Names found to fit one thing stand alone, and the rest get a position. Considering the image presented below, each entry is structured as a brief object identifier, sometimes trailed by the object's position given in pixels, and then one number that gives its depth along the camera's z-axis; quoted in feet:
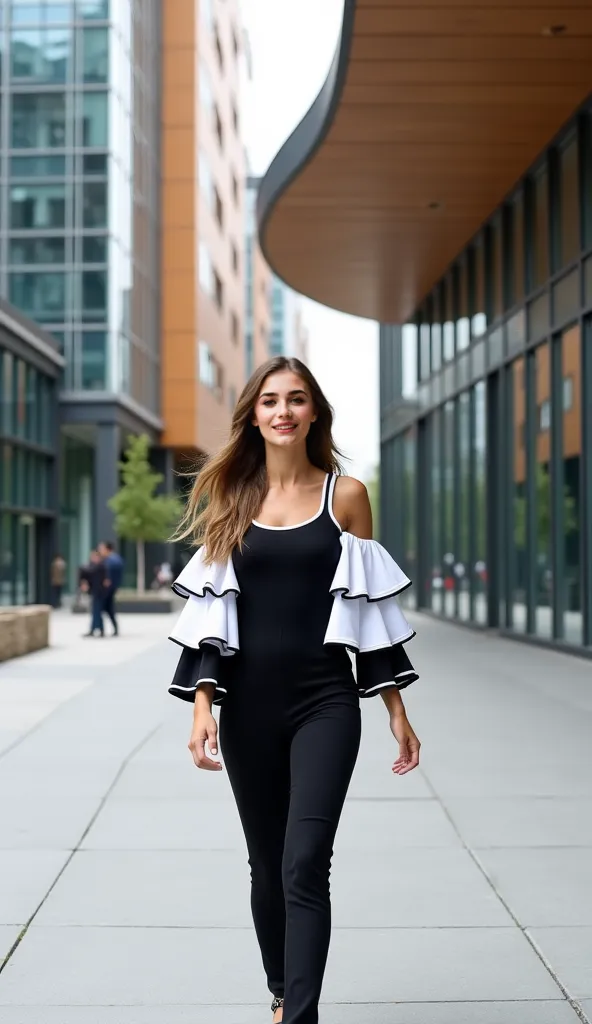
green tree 120.47
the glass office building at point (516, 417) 55.21
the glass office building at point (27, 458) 106.32
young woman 11.85
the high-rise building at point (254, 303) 292.40
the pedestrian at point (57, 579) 117.86
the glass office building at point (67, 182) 128.06
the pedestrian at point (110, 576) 79.61
